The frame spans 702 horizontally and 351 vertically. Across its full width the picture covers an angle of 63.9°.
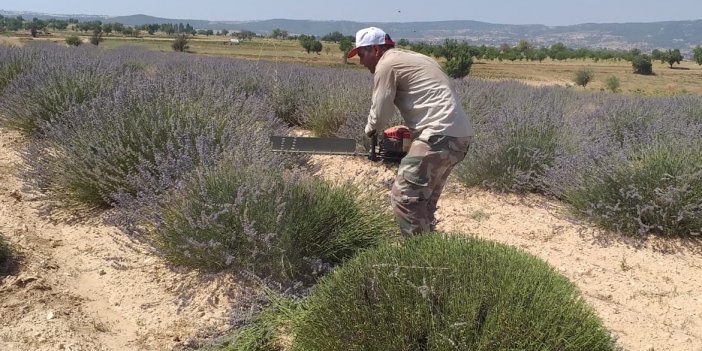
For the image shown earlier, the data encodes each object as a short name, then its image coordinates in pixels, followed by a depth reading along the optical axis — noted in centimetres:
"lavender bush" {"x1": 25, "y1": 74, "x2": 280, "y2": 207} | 401
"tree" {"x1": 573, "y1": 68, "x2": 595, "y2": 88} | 4075
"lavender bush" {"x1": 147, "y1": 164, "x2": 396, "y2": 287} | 303
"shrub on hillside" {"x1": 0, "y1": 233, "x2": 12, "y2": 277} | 332
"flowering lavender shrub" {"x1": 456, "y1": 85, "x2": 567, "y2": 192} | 532
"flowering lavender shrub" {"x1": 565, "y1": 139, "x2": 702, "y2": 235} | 421
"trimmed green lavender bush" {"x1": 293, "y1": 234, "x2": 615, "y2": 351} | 197
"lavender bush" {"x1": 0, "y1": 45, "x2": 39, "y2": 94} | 795
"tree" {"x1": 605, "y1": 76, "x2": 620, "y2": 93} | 3588
